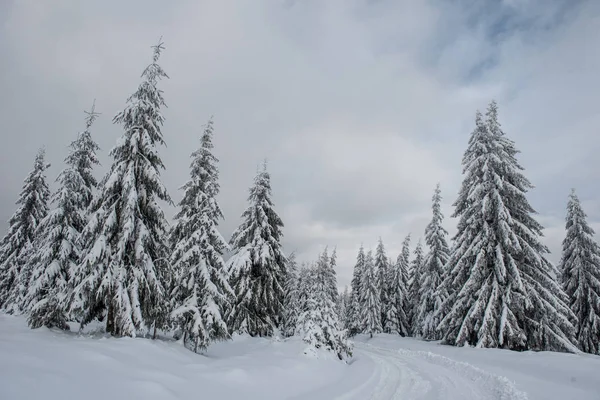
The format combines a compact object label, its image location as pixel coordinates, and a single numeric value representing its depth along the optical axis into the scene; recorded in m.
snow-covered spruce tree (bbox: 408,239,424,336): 40.75
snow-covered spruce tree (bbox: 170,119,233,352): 16.97
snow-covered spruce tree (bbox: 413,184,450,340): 34.31
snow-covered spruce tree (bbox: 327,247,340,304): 49.87
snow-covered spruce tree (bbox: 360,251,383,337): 44.88
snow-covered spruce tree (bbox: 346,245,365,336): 48.57
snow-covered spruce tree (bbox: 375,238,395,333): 48.53
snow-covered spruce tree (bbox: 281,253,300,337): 40.44
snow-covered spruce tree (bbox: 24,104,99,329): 17.55
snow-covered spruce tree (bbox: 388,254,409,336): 48.03
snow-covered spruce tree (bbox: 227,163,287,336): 24.09
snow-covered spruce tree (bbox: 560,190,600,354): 27.72
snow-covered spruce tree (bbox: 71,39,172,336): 13.91
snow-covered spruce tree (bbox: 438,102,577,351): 19.69
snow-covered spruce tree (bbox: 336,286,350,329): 91.72
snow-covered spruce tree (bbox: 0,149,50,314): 28.19
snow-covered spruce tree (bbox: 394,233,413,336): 48.53
